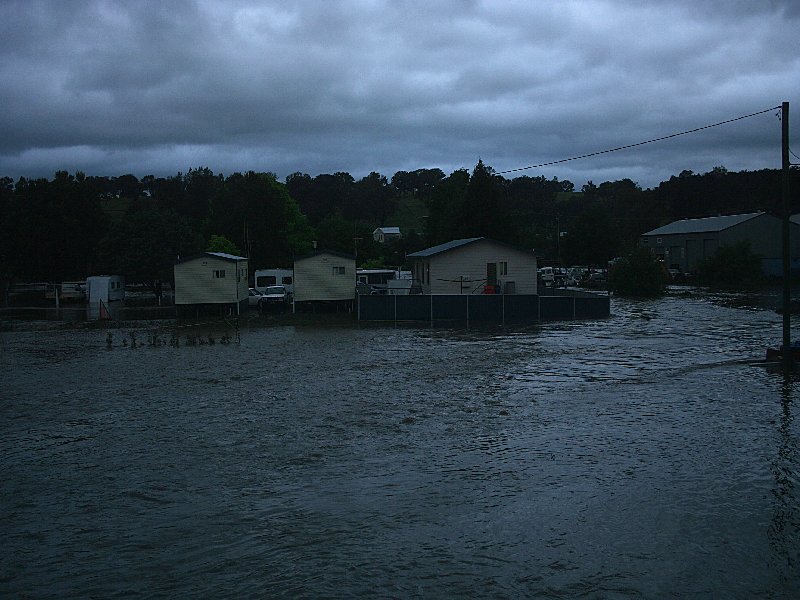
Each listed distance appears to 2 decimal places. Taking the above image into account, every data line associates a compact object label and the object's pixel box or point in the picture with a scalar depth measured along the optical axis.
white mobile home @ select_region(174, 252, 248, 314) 44.50
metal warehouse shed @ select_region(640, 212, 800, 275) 79.75
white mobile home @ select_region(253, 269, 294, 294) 60.03
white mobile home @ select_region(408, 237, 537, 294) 46.12
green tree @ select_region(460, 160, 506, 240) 68.00
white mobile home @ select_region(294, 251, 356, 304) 44.91
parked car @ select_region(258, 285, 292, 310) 47.16
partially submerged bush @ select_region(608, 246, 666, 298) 61.62
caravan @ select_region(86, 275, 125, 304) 58.28
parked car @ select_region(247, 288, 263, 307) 53.41
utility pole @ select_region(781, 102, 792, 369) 22.39
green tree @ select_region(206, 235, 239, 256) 71.31
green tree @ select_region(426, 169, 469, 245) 74.68
